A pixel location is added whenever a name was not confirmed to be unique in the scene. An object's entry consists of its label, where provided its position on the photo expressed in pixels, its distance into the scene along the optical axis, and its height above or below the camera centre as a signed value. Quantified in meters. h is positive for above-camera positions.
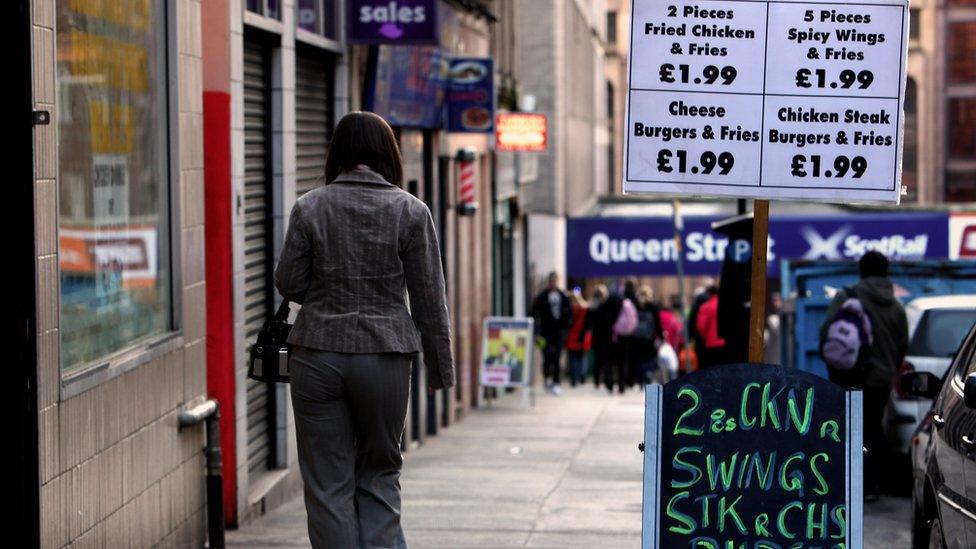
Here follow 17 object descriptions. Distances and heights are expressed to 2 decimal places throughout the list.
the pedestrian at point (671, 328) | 29.52 -3.19
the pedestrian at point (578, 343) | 28.75 -3.34
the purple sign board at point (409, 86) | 15.90 +0.41
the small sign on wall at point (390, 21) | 14.27 +0.85
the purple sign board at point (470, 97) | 19.70 +0.36
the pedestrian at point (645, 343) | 27.62 -3.19
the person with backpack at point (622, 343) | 27.38 -3.16
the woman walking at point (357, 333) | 6.16 -0.68
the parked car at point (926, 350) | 12.32 -1.47
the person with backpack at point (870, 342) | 11.73 -1.36
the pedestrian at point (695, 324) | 18.62 -2.10
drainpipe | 8.99 -1.71
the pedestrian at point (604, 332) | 27.47 -3.01
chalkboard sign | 5.91 -1.06
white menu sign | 6.11 +0.11
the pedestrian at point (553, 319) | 27.36 -2.80
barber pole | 21.36 -0.62
